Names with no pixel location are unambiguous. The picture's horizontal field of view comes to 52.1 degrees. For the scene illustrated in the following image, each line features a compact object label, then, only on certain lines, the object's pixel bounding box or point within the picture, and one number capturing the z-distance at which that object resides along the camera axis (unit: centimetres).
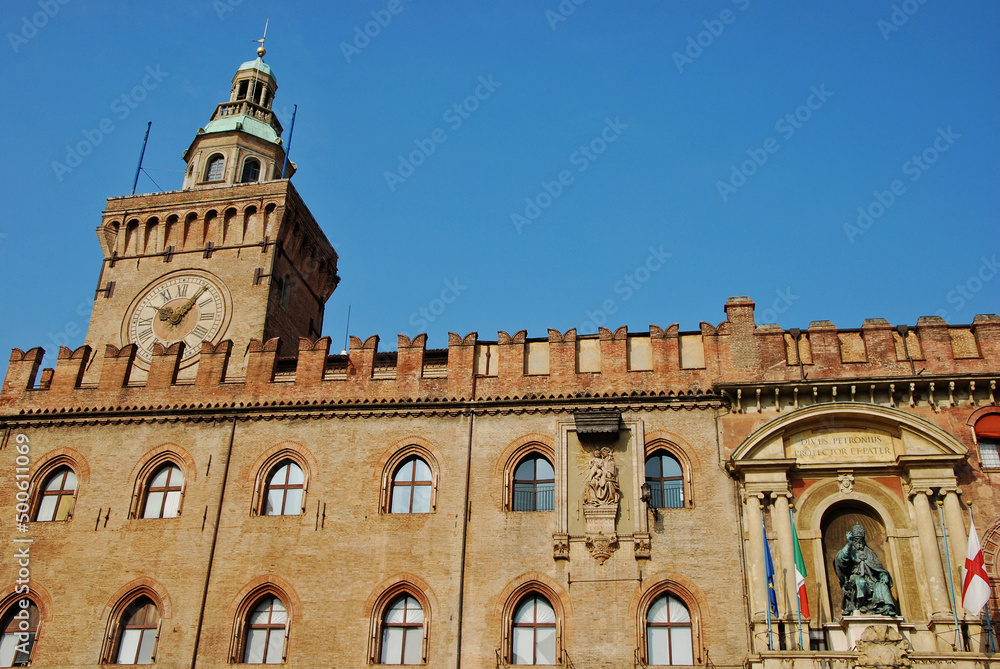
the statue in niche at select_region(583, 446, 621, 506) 2286
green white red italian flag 2080
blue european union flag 2088
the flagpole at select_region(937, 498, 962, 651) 1997
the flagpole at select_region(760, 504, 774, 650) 2031
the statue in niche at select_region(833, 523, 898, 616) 2031
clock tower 2983
